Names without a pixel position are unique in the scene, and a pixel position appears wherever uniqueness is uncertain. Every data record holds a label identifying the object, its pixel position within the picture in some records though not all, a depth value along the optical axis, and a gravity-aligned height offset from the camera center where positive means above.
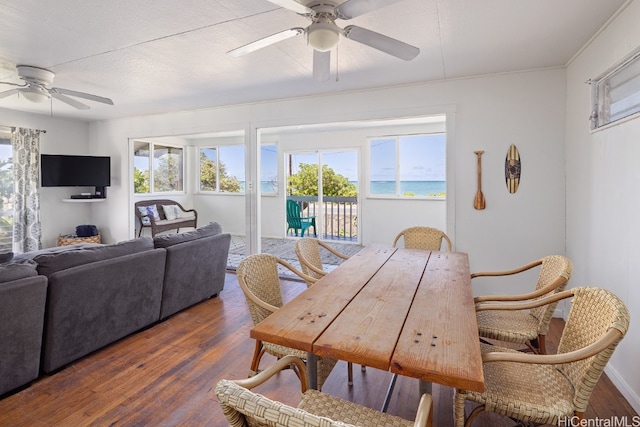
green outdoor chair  6.91 -0.28
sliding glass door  6.76 +0.34
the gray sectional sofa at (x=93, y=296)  2.00 -0.67
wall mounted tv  5.09 +0.57
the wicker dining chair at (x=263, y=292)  1.68 -0.50
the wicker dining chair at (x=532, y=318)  1.76 -0.69
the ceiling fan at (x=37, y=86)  3.03 +1.17
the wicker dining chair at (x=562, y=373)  1.16 -0.73
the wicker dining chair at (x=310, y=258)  2.30 -0.40
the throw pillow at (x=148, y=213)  6.29 -0.14
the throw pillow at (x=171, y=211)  6.93 -0.11
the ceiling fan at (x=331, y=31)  1.65 +1.00
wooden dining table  1.04 -0.48
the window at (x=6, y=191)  4.81 +0.23
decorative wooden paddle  3.35 +0.09
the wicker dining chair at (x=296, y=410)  0.66 -0.52
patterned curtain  4.89 +0.25
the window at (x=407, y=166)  6.09 +0.76
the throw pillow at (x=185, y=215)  7.28 -0.20
